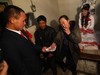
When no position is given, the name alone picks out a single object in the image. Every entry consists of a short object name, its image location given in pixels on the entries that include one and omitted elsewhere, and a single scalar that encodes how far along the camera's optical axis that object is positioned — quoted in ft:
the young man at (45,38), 5.10
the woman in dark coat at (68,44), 3.97
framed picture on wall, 6.61
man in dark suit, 2.36
